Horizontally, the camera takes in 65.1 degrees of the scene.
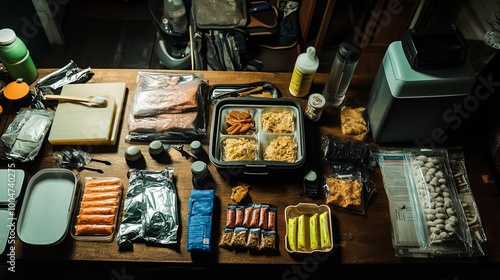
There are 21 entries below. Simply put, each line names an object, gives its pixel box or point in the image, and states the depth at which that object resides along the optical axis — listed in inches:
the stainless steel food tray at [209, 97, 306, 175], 48.3
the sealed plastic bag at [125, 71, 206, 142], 53.1
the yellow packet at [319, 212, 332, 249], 45.8
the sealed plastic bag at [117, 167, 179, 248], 45.8
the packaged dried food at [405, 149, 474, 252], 46.6
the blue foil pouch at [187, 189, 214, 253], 44.3
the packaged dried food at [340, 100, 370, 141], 54.6
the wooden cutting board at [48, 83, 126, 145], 51.5
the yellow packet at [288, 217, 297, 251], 45.7
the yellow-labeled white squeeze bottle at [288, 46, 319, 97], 51.6
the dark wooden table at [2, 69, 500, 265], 45.2
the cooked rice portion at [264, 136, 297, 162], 50.0
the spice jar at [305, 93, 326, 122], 52.4
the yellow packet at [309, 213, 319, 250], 45.9
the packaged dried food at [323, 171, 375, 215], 48.8
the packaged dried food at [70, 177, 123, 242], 45.9
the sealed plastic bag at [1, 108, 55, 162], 50.6
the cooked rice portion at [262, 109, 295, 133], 52.8
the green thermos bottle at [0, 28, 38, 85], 51.9
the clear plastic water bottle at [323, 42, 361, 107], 50.0
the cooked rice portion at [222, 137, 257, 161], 49.9
